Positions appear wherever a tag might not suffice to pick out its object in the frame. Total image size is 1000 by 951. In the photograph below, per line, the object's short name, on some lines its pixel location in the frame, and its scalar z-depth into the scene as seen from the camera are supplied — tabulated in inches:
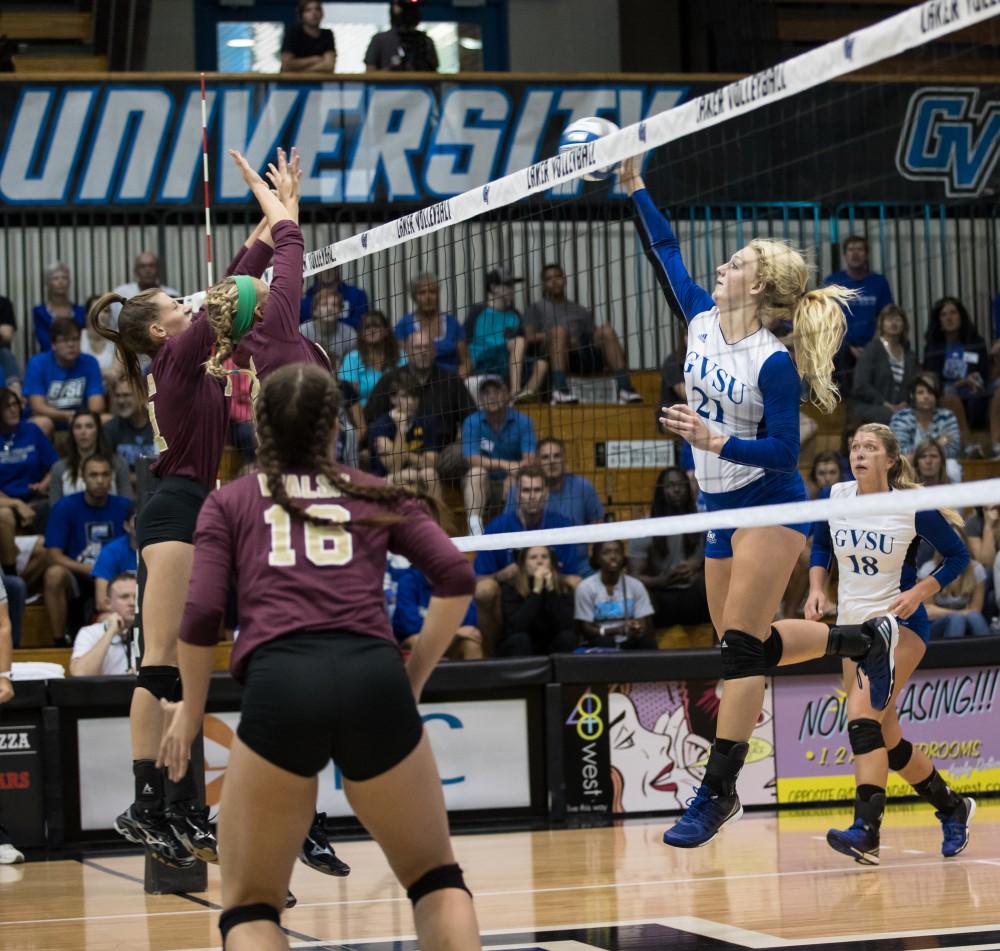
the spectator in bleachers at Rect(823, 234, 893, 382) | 482.0
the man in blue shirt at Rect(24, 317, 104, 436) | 462.6
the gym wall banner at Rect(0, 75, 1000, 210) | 493.7
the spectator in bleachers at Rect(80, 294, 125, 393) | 472.7
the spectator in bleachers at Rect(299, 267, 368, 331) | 457.4
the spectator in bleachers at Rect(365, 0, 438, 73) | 530.6
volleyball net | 414.0
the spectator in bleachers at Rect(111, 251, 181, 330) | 480.7
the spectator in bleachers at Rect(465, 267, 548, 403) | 429.7
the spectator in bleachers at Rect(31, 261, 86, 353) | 484.7
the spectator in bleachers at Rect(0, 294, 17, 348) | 478.9
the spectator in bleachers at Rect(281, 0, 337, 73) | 530.3
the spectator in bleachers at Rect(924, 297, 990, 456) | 479.2
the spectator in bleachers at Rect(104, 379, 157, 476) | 446.0
